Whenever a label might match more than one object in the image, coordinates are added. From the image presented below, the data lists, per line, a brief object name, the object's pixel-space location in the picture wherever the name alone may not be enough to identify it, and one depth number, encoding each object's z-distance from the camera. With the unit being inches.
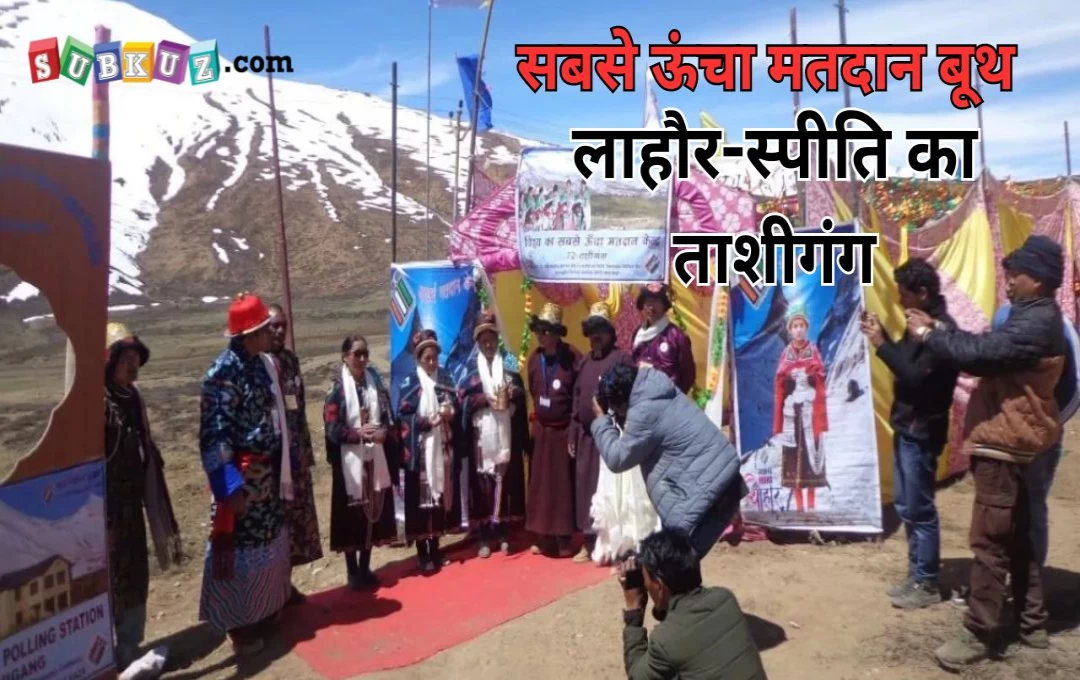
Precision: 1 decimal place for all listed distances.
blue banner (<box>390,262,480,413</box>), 236.4
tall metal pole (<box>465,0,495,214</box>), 276.9
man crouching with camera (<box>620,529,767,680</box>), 92.5
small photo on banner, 211.8
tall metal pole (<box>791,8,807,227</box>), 357.1
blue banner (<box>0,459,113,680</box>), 114.0
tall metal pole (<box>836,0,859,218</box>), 257.9
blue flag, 435.5
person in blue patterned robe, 150.9
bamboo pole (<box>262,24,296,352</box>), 426.0
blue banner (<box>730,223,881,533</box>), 207.6
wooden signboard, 113.3
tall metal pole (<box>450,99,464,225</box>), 497.9
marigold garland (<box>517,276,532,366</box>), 241.7
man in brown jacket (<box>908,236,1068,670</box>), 129.7
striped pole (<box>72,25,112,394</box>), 141.4
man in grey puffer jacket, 121.6
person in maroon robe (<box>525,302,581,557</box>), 207.0
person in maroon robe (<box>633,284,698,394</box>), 194.5
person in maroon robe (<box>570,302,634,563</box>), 196.9
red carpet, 164.1
